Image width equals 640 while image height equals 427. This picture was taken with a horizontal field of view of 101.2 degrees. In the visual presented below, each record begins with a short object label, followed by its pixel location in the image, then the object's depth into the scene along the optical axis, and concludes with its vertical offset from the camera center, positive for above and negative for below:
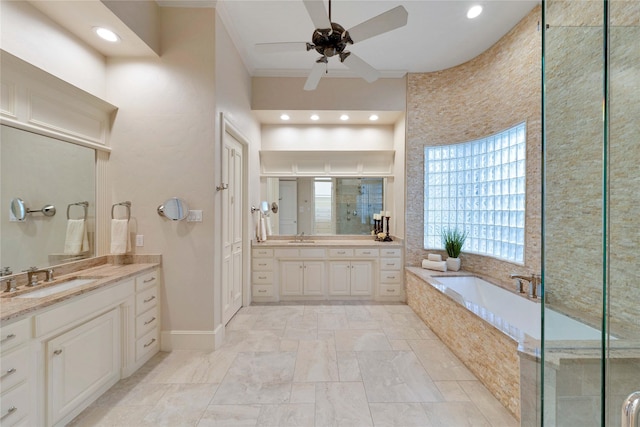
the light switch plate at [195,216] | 2.57 -0.05
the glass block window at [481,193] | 3.01 +0.27
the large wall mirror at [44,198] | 1.83 +0.09
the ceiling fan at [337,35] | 1.75 +1.30
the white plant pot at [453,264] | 3.64 -0.72
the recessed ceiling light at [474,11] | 2.66 +2.08
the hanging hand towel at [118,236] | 2.45 -0.24
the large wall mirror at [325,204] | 4.61 +0.14
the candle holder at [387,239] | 4.39 -0.45
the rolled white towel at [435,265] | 3.63 -0.74
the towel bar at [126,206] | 2.54 +0.03
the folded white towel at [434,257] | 3.76 -0.64
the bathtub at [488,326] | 1.65 -1.00
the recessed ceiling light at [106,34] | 2.19 +1.50
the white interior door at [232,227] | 3.04 -0.20
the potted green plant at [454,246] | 3.65 -0.47
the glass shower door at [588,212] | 1.20 +0.01
